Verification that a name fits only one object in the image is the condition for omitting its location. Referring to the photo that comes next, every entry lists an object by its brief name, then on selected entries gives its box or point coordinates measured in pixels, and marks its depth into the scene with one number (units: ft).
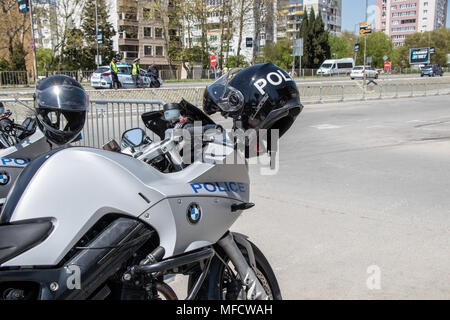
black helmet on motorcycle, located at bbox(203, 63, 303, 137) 8.29
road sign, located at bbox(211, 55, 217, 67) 124.98
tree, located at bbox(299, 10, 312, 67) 285.02
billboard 286.25
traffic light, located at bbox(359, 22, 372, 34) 96.43
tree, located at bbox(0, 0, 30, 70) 143.95
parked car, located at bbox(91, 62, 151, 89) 90.58
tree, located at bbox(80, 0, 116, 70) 185.16
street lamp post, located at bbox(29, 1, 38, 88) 88.90
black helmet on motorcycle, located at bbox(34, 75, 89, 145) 8.81
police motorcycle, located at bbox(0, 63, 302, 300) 5.94
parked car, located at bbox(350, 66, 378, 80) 168.45
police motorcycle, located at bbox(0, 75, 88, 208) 12.85
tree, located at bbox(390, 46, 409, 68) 364.38
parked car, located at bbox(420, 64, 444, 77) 191.01
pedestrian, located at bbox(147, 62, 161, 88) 89.16
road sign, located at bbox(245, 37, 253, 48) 125.84
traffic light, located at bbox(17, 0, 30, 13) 78.69
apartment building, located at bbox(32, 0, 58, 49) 140.87
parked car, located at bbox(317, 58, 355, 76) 208.85
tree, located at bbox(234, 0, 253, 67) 178.92
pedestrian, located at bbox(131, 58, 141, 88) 84.07
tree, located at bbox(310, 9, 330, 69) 287.28
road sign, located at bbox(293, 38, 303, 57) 92.89
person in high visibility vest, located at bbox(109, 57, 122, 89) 82.00
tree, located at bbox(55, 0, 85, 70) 142.31
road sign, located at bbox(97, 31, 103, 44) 147.39
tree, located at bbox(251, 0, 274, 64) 182.29
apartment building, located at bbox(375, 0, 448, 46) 559.38
